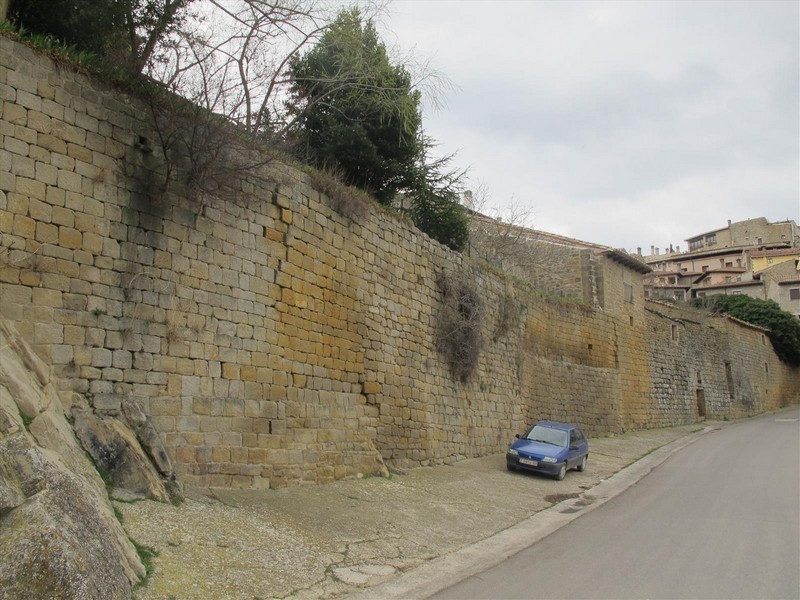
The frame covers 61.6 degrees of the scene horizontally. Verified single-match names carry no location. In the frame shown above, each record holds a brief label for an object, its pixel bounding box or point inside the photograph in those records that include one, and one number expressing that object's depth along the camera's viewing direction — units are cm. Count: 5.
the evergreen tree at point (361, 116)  1598
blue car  1617
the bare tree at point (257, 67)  1019
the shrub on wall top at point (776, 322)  4853
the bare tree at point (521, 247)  2977
